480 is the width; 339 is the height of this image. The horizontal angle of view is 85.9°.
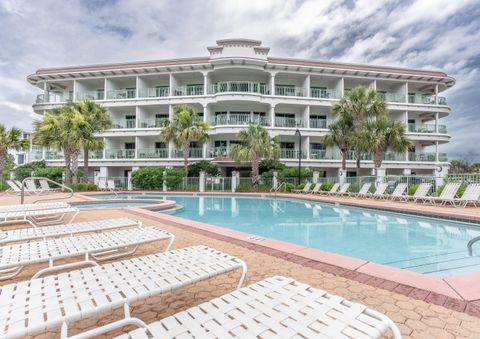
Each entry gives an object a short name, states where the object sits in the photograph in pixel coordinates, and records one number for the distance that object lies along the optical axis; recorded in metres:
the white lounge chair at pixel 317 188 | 19.03
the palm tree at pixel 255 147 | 20.20
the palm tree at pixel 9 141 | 21.14
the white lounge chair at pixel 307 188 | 19.95
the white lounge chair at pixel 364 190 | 15.82
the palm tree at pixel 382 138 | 18.06
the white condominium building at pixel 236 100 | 24.53
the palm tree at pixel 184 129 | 20.53
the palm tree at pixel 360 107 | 19.14
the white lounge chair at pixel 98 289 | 1.47
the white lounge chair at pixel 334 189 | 18.18
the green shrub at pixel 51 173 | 22.44
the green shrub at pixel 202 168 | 22.69
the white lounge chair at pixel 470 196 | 10.65
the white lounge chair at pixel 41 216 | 5.61
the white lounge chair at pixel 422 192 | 12.74
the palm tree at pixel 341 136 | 20.55
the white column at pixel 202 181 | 22.05
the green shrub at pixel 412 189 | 14.12
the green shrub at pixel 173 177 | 21.81
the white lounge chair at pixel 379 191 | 14.82
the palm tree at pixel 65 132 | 18.84
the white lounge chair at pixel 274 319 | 1.35
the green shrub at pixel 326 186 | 19.20
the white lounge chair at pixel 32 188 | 16.48
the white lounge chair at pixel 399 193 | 13.87
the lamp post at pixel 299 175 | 21.82
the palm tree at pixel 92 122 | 19.60
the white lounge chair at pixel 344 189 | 17.44
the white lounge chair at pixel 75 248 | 2.66
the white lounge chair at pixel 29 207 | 6.28
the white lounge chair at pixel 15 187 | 17.27
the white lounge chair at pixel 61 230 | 3.58
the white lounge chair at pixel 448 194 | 11.36
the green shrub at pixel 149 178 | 21.91
